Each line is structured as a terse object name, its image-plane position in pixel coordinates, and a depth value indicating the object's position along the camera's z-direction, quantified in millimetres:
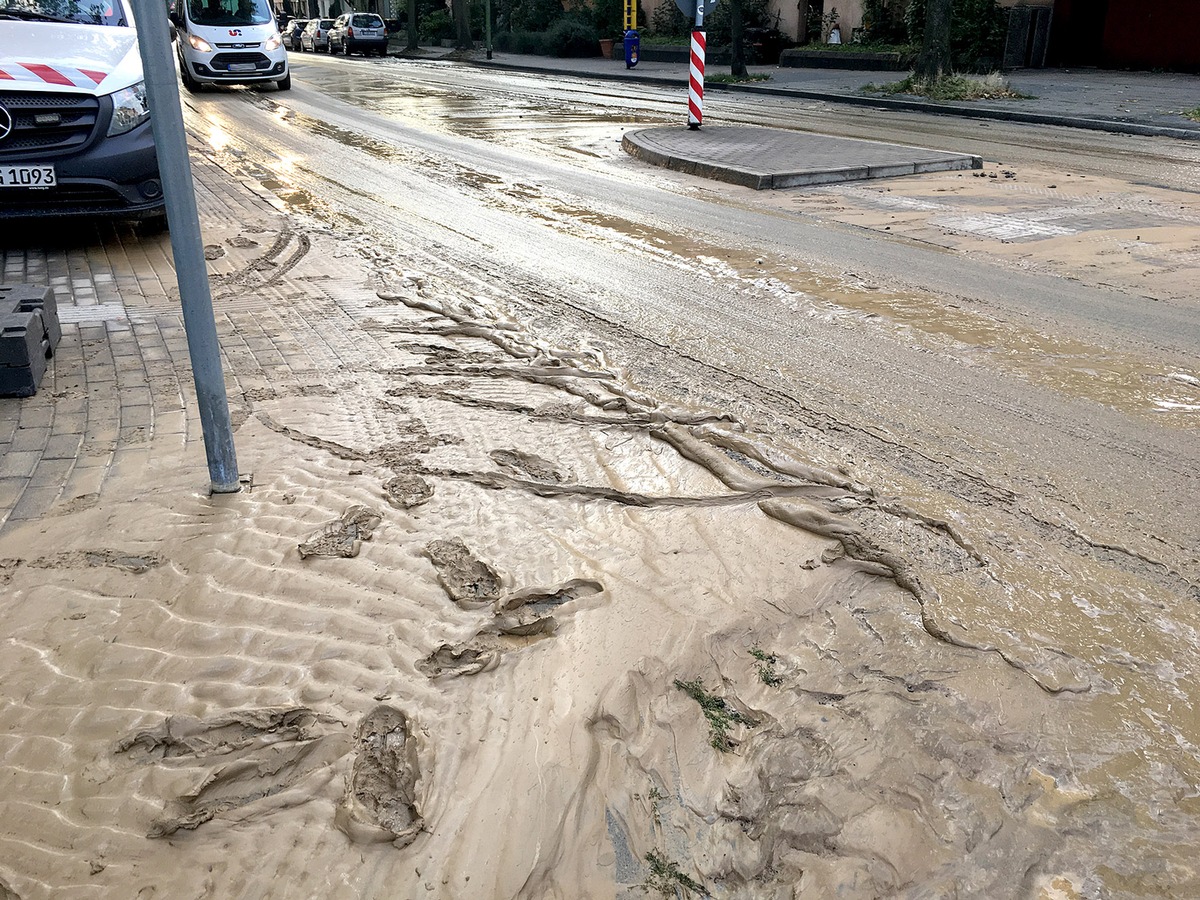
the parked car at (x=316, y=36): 44250
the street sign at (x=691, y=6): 14524
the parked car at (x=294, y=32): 48009
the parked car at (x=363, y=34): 39812
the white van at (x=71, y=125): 7008
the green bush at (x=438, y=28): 48375
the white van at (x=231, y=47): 20688
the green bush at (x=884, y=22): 28484
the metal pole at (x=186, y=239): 2938
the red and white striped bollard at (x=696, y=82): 13695
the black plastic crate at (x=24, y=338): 4387
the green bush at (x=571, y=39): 37125
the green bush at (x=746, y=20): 32156
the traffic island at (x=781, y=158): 10242
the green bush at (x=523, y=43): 39028
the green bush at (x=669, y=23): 36219
